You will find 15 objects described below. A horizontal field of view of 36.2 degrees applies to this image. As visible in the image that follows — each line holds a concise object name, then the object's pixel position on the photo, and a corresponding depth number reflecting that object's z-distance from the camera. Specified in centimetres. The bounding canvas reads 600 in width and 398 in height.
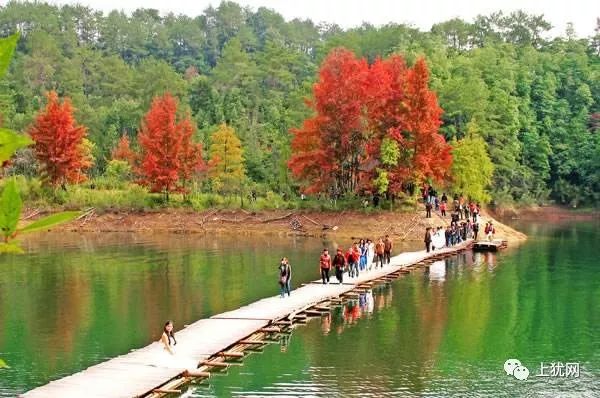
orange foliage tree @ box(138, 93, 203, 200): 6069
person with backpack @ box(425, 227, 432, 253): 4438
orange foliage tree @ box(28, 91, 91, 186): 6134
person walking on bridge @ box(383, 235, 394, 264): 3888
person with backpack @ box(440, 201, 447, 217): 5622
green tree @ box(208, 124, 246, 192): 6450
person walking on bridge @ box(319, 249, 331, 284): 3322
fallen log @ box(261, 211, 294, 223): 5776
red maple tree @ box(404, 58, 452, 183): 5519
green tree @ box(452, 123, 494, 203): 6062
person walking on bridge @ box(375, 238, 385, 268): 3844
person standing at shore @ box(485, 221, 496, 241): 4862
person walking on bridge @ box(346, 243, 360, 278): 3544
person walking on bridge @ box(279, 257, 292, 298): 2954
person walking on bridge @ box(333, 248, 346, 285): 3369
